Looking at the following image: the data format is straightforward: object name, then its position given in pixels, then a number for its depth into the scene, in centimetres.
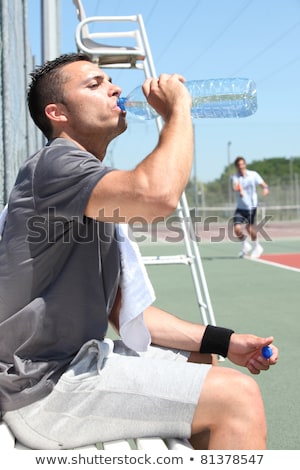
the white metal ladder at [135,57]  474
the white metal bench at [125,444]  253
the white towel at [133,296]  283
